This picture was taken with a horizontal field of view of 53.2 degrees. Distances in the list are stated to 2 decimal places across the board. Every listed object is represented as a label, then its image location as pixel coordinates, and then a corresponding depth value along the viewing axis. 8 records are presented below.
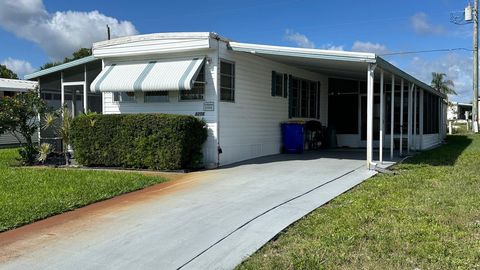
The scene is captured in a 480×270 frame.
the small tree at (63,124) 12.78
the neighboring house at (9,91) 20.86
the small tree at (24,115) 12.83
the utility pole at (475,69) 35.19
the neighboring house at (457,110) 68.31
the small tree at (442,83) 53.44
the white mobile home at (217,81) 11.98
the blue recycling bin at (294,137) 15.38
